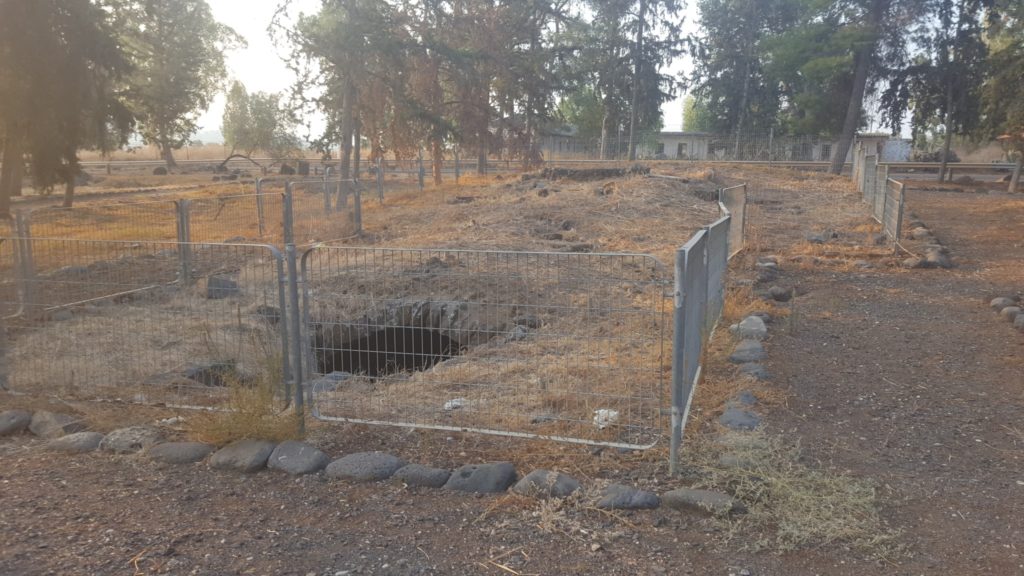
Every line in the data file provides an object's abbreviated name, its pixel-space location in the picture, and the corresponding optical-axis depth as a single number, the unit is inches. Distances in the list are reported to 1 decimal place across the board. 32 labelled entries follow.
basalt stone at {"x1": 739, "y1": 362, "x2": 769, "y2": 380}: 257.4
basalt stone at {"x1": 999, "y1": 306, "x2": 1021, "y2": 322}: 342.4
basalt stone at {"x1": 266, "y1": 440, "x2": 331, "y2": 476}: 189.0
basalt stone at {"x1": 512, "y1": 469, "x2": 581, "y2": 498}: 171.2
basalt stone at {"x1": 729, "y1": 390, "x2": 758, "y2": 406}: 231.1
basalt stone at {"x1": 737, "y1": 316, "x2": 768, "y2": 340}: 310.2
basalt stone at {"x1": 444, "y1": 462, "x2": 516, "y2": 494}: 176.9
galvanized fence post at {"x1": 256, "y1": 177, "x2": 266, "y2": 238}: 543.4
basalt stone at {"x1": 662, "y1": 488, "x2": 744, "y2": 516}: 161.8
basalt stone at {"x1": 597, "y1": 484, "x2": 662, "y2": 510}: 165.9
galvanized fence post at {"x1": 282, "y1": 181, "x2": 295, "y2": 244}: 535.2
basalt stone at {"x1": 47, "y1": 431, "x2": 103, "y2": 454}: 205.5
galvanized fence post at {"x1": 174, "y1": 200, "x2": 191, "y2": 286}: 406.0
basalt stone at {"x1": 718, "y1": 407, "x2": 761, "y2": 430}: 208.5
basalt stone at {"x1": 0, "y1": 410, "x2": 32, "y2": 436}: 220.2
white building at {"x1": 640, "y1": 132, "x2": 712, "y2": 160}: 2269.6
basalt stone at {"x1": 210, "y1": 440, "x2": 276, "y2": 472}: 190.9
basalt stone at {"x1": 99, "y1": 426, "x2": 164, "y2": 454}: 203.6
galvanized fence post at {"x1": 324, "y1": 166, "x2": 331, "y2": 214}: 638.5
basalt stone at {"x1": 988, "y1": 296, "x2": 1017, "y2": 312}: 366.6
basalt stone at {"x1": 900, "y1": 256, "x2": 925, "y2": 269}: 497.4
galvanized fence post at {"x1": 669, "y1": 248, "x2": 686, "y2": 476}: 170.6
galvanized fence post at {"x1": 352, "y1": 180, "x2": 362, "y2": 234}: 675.4
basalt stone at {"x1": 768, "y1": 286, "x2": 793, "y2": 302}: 397.7
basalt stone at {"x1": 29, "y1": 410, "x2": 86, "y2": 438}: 217.5
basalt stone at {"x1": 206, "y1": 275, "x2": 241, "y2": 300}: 382.2
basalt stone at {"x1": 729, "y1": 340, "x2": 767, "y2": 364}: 277.1
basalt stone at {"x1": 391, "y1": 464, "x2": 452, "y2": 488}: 180.1
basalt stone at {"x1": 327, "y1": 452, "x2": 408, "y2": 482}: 184.1
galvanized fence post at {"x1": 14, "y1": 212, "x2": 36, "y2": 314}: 274.1
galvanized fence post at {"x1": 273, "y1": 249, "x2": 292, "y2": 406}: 204.8
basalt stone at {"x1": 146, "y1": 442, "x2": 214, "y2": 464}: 197.0
